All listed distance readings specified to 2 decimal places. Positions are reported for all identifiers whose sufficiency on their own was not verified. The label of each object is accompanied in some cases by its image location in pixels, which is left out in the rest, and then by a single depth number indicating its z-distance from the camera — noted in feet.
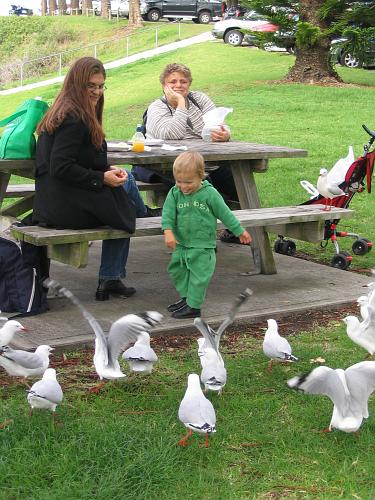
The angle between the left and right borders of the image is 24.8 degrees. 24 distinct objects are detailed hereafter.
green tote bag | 19.36
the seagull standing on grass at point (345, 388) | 12.74
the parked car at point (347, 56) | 67.31
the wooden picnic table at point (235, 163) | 20.86
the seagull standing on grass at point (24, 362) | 14.21
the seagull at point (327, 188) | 22.48
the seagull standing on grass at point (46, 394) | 12.79
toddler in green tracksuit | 18.60
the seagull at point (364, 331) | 16.22
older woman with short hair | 23.93
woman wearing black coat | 18.12
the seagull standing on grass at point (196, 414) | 12.20
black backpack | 19.01
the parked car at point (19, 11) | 216.13
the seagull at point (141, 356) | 14.79
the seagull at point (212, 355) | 13.96
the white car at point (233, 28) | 109.91
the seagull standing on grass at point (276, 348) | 15.34
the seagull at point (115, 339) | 14.44
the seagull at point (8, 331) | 15.35
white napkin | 21.99
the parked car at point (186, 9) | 145.59
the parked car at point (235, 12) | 118.63
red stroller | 24.06
